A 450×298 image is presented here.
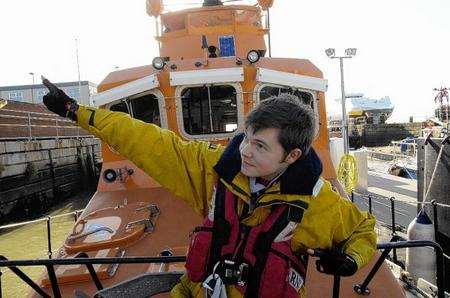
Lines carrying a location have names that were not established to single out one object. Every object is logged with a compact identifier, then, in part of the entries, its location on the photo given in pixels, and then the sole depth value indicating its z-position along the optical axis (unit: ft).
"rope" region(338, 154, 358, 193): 23.86
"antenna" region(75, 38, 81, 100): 102.25
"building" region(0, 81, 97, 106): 123.85
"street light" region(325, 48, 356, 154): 29.30
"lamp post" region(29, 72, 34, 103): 115.15
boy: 5.70
